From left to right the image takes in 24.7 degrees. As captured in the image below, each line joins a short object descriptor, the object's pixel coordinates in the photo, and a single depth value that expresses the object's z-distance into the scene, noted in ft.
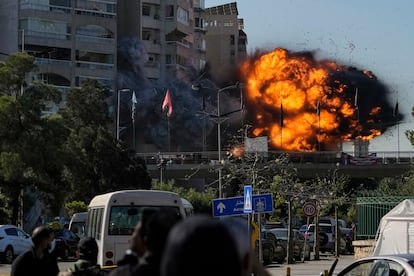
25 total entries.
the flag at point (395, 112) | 324.80
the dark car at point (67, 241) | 129.60
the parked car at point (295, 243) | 139.33
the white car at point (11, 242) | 119.14
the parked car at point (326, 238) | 169.17
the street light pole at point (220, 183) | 168.57
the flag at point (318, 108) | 304.95
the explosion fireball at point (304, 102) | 314.96
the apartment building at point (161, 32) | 364.99
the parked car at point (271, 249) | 126.72
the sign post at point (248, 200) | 77.71
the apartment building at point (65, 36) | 307.99
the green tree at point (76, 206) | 180.75
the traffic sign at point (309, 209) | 124.57
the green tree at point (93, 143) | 179.32
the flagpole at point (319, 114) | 306.47
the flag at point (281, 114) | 314.35
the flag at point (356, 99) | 319.47
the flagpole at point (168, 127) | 361.30
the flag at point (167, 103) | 282.38
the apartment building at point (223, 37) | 378.40
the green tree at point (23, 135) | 145.60
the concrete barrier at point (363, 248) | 102.83
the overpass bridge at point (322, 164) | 294.25
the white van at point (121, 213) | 73.10
